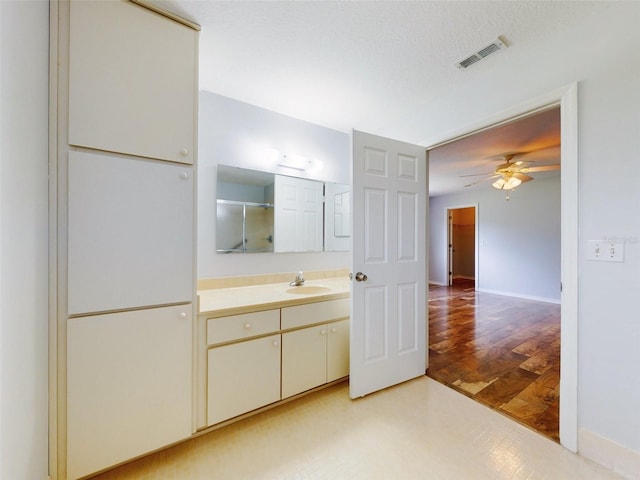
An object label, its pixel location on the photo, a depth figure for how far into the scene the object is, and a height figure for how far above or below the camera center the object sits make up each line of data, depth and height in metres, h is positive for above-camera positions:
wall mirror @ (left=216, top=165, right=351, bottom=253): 2.18 +0.25
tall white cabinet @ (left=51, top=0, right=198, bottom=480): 1.17 +0.04
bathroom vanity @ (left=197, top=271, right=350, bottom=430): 1.51 -0.68
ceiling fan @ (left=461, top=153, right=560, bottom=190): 3.78 +1.06
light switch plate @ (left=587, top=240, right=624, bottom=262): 1.33 -0.05
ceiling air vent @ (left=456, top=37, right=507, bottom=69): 1.59 +1.20
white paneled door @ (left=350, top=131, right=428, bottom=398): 1.94 -0.18
